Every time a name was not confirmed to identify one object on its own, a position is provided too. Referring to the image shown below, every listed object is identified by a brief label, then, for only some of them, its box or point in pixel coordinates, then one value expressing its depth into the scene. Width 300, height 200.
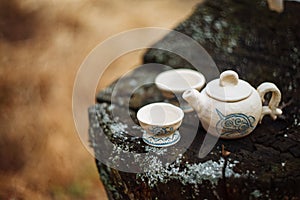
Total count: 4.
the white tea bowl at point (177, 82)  1.16
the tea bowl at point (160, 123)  1.04
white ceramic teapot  1.02
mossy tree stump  1.00
